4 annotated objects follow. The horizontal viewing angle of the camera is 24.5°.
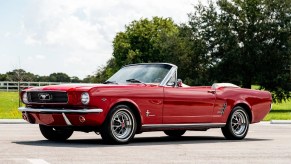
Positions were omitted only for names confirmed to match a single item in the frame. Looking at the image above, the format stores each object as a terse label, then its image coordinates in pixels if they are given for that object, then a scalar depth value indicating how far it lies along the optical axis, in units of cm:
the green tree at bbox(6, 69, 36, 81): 6276
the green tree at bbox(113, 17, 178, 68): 7562
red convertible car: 1188
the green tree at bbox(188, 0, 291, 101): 4381
